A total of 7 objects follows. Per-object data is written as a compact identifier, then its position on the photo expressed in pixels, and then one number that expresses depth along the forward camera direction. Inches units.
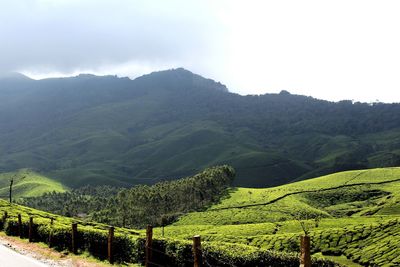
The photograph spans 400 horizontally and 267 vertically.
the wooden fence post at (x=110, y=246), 1161.0
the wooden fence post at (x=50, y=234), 1425.6
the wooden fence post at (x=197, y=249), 907.1
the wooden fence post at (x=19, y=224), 1713.8
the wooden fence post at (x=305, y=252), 680.4
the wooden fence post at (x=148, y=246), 1059.1
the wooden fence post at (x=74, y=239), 1316.4
